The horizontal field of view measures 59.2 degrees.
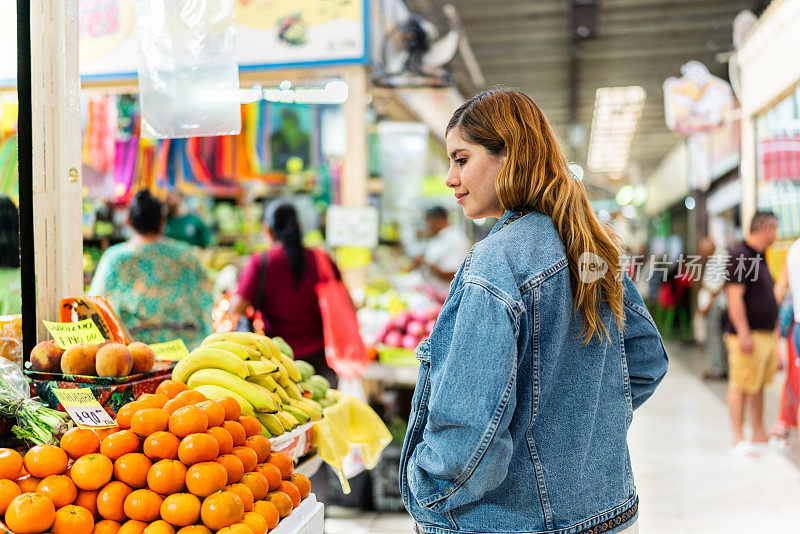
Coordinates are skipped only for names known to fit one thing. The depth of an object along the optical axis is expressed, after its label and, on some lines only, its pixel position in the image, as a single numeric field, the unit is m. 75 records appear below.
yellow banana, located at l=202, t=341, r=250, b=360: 2.15
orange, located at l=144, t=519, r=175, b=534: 1.41
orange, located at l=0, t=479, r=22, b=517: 1.40
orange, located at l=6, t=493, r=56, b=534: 1.35
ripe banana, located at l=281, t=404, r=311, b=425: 2.18
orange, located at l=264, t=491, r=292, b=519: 1.64
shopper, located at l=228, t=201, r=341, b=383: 3.95
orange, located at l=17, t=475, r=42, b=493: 1.47
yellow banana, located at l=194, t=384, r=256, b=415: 1.93
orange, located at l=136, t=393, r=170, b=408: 1.68
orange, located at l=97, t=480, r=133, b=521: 1.45
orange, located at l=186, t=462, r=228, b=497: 1.47
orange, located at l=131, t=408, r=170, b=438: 1.56
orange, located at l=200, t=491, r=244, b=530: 1.44
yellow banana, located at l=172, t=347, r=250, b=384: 2.06
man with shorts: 5.23
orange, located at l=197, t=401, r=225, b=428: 1.65
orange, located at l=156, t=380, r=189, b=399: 1.84
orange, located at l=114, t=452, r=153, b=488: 1.49
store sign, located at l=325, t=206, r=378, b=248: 4.93
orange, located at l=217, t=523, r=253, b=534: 1.43
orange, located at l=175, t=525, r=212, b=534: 1.43
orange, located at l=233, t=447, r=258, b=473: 1.63
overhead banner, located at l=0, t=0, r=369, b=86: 4.78
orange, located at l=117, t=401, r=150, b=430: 1.62
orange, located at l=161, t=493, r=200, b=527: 1.43
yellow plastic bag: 2.44
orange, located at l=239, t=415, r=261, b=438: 1.80
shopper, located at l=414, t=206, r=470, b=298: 5.74
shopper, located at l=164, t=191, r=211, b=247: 6.30
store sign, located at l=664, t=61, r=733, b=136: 7.09
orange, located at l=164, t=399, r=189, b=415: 1.64
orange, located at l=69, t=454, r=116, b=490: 1.46
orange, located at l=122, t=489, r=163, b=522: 1.44
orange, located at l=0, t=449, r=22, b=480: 1.46
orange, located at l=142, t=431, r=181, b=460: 1.52
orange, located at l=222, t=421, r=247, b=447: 1.69
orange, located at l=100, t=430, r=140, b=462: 1.52
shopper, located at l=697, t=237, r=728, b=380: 7.88
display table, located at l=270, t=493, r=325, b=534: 1.63
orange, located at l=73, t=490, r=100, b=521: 1.46
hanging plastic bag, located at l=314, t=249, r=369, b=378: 3.93
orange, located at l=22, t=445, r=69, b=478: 1.49
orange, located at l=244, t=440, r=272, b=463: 1.74
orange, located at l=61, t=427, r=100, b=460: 1.54
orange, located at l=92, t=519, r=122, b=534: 1.43
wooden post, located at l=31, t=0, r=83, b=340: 2.15
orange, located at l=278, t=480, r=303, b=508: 1.73
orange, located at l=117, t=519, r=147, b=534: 1.42
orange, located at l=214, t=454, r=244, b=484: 1.56
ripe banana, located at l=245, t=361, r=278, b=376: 2.12
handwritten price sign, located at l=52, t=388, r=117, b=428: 1.71
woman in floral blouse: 3.63
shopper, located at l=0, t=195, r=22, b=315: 2.75
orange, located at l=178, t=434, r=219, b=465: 1.51
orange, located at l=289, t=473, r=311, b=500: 1.83
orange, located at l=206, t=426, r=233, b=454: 1.60
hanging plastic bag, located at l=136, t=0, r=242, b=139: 2.38
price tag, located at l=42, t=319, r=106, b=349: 2.02
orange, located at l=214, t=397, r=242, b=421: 1.76
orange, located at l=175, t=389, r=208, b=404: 1.73
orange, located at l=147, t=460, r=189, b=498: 1.47
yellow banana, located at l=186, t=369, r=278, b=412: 2.00
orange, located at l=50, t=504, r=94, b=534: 1.39
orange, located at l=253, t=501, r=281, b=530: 1.55
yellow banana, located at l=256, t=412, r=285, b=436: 2.00
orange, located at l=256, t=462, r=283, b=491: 1.68
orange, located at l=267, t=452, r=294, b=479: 1.79
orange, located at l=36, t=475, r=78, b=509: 1.43
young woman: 1.34
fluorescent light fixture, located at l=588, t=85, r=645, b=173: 11.95
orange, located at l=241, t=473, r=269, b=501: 1.60
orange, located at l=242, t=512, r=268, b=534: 1.48
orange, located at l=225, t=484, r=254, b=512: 1.53
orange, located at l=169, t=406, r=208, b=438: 1.55
